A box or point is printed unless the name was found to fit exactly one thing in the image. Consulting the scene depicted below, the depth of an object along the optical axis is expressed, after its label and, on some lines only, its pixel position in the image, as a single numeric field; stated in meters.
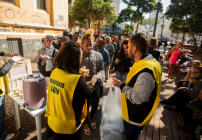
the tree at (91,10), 15.82
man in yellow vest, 1.33
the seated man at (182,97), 3.00
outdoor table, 1.86
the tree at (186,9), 14.39
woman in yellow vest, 1.29
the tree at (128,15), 36.50
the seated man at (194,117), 2.35
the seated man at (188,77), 3.93
